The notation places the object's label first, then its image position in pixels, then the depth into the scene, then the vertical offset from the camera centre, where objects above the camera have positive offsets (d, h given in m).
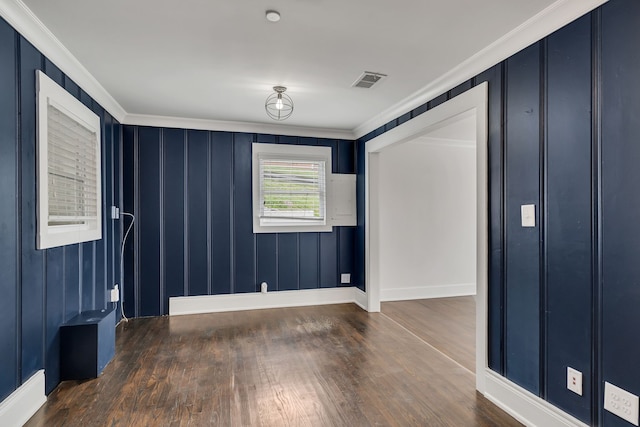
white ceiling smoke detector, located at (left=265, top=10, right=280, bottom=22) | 1.99 +1.16
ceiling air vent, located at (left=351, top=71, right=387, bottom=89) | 2.91 +1.17
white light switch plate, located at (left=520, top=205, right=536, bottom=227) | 2.11 -0.02
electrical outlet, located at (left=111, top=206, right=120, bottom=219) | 3.72 +0.01
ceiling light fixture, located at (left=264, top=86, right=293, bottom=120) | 3.30 +1.18
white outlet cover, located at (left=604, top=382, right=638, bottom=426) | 1.57 -0.91
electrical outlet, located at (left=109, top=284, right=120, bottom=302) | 3.66 -0.89
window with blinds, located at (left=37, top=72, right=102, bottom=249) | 2.30 +0.34
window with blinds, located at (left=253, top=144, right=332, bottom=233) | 4.62 +0.34
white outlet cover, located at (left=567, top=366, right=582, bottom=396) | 1.82 -0.91
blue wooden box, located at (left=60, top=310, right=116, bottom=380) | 2.57 -1.03
